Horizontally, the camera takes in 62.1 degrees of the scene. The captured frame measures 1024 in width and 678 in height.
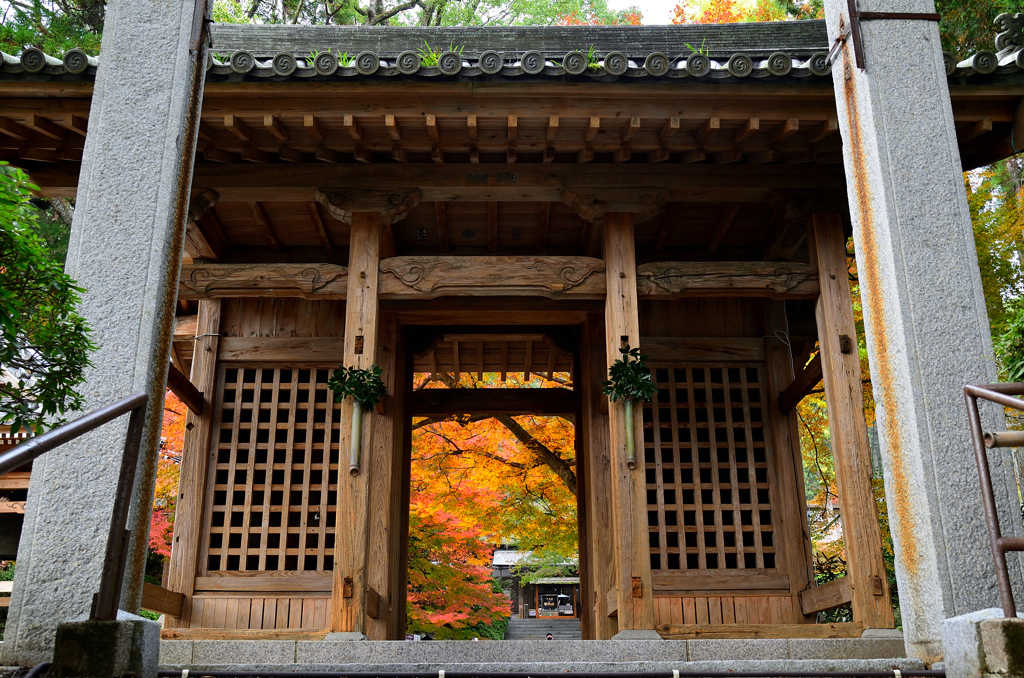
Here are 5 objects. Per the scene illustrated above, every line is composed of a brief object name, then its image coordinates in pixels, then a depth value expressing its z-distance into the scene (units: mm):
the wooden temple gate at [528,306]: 6281
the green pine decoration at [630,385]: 6602
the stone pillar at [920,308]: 3682
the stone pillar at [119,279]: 3428
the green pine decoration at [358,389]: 6438
